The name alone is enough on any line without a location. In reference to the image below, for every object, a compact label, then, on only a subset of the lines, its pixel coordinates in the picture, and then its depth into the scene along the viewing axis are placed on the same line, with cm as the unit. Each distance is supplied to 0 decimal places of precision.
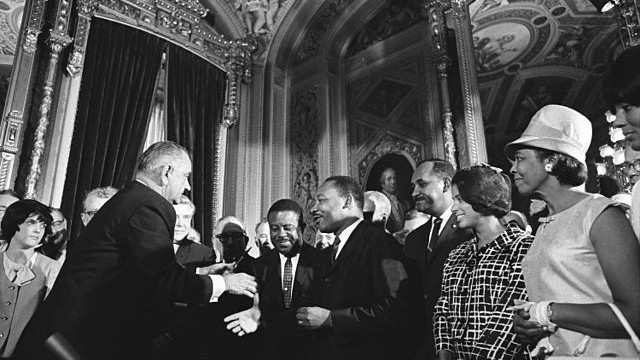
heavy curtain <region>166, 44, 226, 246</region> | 719
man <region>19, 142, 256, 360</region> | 211
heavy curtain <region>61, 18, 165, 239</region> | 606
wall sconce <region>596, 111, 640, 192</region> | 531
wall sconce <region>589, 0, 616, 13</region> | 541
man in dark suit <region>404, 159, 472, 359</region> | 258
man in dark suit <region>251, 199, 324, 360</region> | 273
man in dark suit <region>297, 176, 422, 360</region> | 227
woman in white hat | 142
